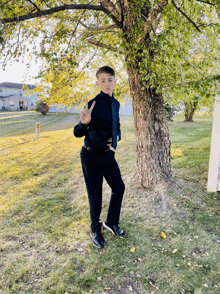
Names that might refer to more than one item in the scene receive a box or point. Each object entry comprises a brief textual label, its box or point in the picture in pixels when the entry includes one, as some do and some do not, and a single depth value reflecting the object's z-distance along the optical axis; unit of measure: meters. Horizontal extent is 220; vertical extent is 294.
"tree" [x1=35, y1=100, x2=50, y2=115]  31.42
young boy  2.90
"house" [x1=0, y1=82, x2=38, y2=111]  48.84
